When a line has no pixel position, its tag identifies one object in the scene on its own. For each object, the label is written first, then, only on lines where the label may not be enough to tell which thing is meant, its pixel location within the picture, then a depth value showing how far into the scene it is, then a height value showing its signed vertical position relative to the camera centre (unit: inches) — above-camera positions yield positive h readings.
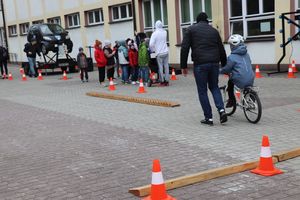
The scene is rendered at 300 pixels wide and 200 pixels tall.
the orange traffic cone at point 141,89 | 541.5 -60.7
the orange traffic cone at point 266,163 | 204.2 -59.3
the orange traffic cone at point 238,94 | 347.4 -49.1
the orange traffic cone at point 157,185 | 172.1 -56.1
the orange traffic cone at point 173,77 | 655.8 -59.3
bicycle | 315.9 -51.0
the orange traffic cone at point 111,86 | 590.6 -60.1
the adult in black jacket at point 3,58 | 879.7 -24.1
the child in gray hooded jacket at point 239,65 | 322.3 -23.8
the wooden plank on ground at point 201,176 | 187.9 -62.3
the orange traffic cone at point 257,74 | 613.0 -58.0
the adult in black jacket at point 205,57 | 317.4 -16.0
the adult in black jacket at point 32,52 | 898.7 -15.9
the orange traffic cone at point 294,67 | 604.8 -52.0
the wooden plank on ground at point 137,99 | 425.1 -62.5
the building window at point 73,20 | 1189.3 +54.7
